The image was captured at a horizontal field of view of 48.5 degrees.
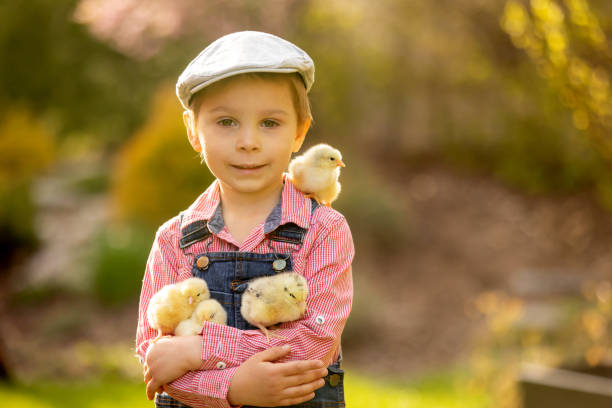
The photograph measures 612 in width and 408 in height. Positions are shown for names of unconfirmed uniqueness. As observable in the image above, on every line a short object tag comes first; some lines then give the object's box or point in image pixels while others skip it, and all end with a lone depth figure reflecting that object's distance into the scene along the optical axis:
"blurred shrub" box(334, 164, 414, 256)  11.62
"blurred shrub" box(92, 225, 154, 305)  10.20
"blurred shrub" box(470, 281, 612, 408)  5.53
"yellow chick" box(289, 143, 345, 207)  2.14
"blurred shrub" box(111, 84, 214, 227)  9.72
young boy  1.88
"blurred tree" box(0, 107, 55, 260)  11.00
